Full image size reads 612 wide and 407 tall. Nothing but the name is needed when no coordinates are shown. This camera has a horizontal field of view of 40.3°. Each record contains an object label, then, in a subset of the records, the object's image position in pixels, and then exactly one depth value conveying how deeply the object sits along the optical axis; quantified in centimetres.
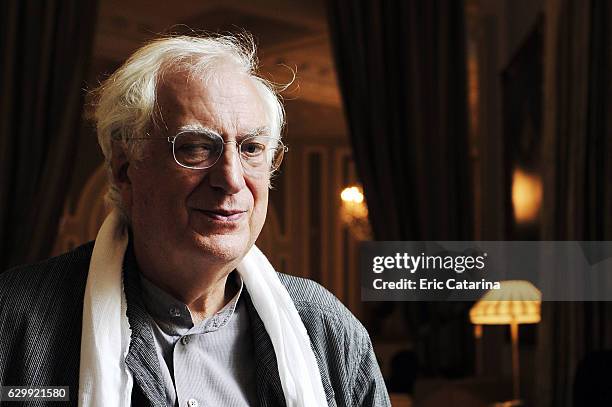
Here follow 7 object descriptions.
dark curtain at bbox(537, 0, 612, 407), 321
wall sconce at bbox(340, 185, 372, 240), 863
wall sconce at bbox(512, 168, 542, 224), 412
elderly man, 121
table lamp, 361
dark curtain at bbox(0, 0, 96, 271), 384
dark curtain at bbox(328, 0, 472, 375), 436
